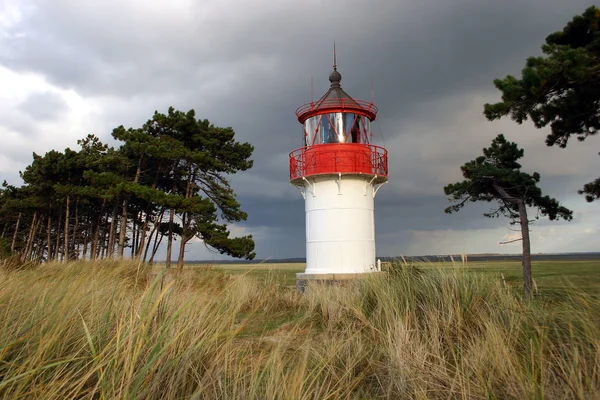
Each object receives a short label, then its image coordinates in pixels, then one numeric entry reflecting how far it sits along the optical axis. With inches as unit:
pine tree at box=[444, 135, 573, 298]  606.9
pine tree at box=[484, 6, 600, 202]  365.7
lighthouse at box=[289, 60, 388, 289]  621.9
